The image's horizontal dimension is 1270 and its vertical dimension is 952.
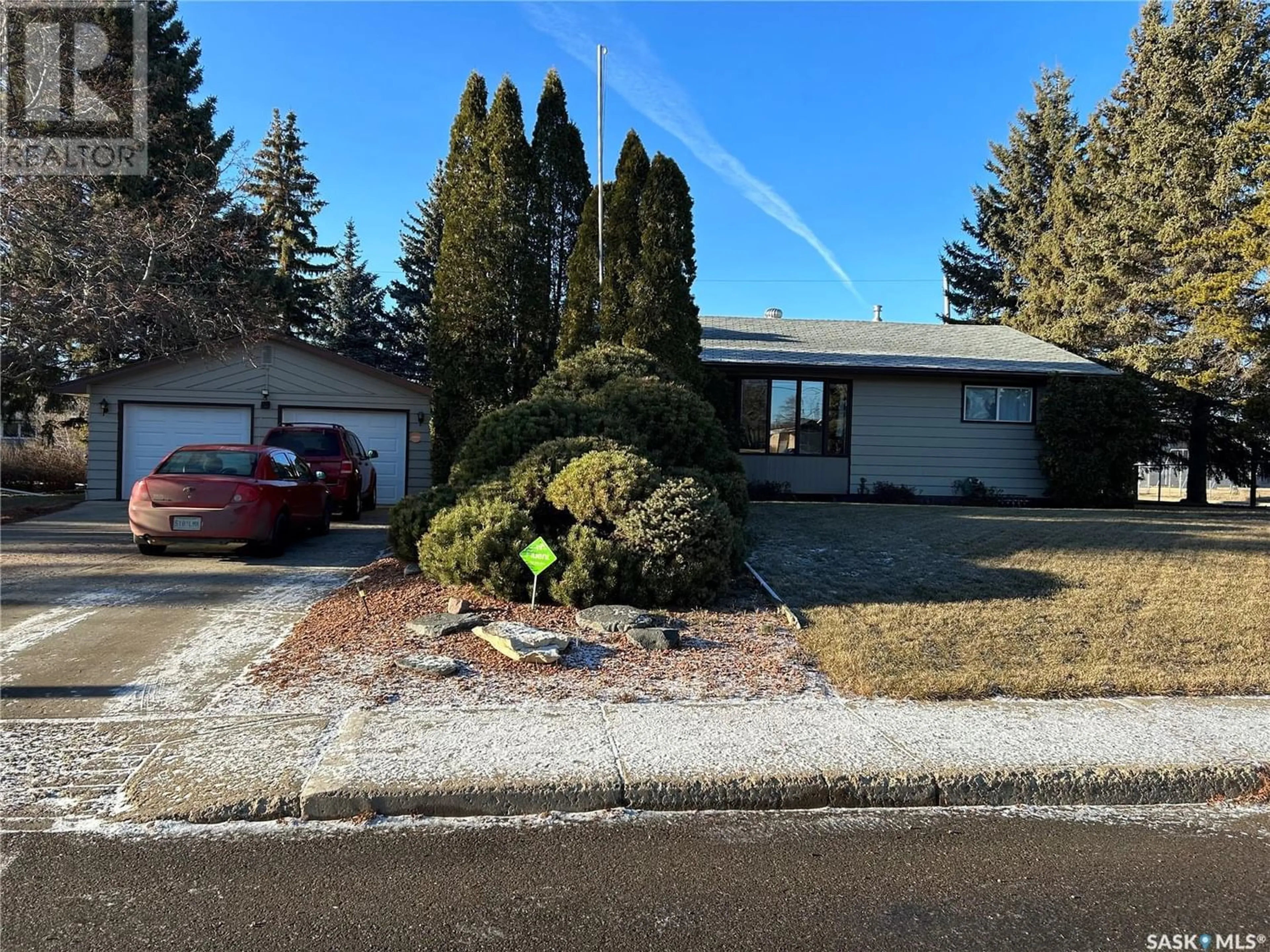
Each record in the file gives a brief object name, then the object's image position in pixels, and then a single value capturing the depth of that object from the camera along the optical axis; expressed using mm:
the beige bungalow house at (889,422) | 17359
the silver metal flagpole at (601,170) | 13109
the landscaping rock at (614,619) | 6816
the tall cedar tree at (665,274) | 12617
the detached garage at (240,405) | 16859
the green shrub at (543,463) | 8117
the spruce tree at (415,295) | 35969
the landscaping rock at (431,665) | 5836
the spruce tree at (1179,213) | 21562
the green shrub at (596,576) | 7289
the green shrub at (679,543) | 7312
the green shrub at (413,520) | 8664
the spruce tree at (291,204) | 34406
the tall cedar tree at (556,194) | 15000
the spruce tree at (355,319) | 36188
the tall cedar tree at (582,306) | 13336
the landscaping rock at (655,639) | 6449
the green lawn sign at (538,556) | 7094
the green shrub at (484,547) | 7461
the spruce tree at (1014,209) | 34906
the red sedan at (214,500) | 9648
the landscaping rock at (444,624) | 6680
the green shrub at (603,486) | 7621
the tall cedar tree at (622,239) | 12820
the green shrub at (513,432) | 8930
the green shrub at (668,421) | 9594
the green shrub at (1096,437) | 16875
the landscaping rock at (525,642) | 6055
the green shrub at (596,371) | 10344
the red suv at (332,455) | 14203
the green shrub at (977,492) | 17312
